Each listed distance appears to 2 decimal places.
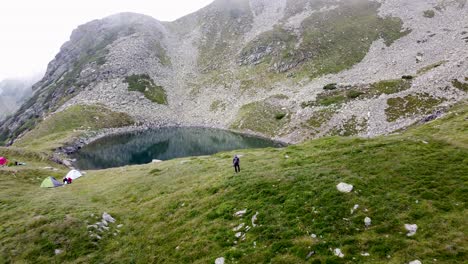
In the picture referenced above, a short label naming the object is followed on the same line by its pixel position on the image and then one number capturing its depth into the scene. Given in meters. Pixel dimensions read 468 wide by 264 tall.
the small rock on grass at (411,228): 16.25
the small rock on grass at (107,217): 25.47
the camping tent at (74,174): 50.16
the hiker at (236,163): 32.28
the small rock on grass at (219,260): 17.15
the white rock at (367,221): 17.61
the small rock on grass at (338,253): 15.49
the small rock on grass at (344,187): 21.14
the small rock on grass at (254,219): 19.95
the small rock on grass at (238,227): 19.92
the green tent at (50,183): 41.91
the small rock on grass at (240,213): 21.61
